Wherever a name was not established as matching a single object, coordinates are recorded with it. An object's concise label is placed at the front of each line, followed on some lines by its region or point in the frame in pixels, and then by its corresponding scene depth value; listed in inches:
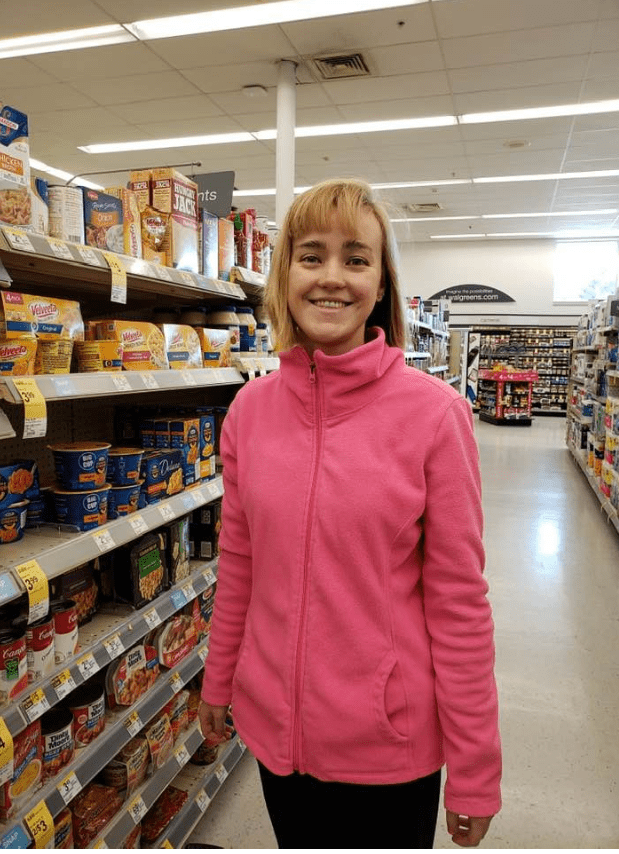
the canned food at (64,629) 65.2
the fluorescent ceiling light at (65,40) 214.8
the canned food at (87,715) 68.5
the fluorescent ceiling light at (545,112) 278.7
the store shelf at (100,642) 57.2
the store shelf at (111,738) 59.6
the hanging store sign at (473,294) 655.8
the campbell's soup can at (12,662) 57.1
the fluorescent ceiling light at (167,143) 328.5
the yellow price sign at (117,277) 66.4
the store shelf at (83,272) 55.9
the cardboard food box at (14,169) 55.6
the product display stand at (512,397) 553.3
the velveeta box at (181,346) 82.4
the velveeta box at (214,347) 91.4
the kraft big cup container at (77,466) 69.1
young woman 44.1
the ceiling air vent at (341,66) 230.1
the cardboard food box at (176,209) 81.3
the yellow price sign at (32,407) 52.2
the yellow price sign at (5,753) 51.8
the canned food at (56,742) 63.4
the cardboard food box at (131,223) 73.5
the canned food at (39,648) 61.2
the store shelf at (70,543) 56.8
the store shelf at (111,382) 56.1
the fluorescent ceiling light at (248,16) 197.0
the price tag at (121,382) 66.7
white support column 235.3
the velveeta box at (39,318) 57.4
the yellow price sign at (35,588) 53.2
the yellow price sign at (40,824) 56.6
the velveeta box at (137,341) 73.0
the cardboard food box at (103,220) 69.8
